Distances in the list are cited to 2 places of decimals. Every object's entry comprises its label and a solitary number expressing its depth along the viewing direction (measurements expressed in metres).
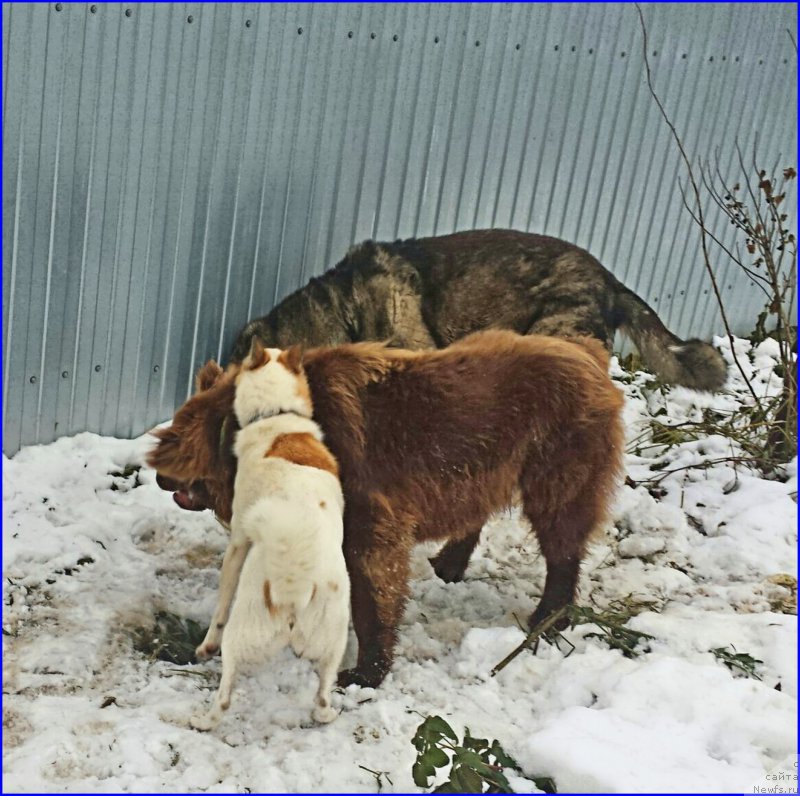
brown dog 3.81
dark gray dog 5.75
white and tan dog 3.29
